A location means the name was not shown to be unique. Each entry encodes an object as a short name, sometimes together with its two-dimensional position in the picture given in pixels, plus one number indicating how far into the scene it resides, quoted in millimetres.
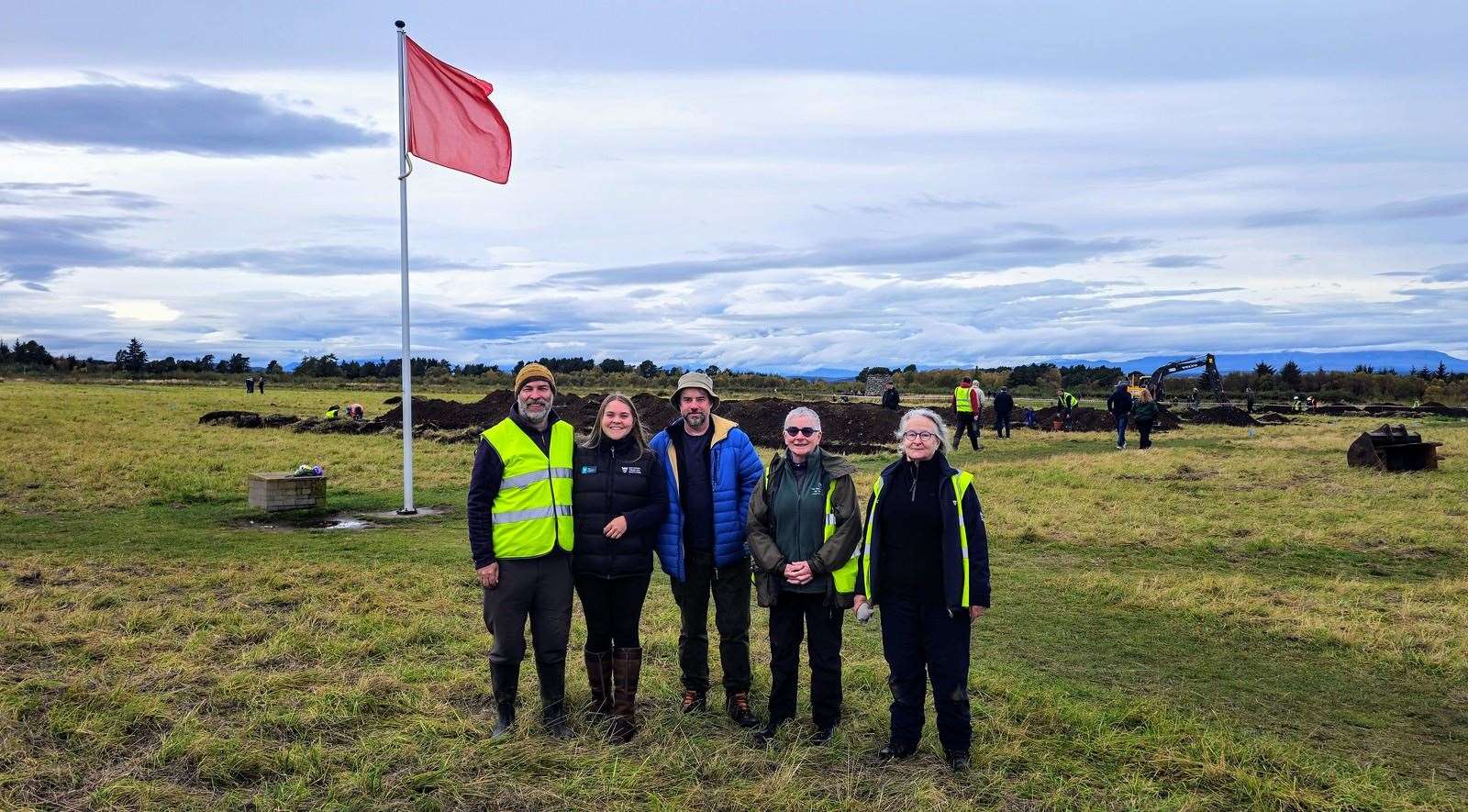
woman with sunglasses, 4832
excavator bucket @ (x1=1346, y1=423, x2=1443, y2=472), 16984
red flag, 13062
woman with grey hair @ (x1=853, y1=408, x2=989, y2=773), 4465
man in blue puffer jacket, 5156
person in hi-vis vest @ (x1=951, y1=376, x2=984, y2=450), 22016
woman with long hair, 4859
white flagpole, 13039
